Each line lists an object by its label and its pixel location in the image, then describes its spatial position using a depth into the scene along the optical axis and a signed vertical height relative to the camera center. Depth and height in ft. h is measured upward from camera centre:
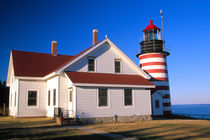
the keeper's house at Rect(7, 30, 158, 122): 54.60 +2.63
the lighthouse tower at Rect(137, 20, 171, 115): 76.02 +9.36
